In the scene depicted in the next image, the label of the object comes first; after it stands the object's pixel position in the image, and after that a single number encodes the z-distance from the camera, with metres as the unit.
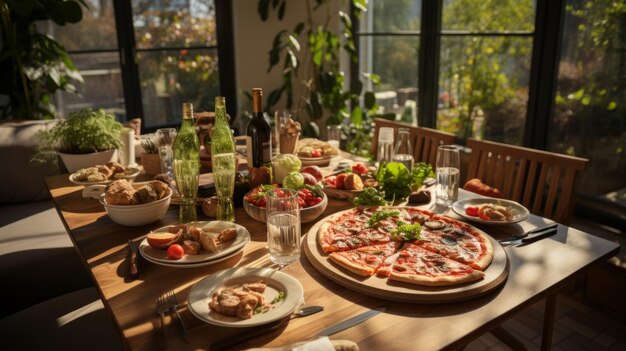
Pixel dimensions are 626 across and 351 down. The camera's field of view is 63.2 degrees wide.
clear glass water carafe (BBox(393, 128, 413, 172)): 2.03
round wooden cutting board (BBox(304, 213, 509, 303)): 1.15
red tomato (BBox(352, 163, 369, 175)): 2.11
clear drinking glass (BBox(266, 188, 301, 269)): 1.34
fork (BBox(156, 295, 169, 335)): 1.10
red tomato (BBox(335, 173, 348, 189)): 1.88
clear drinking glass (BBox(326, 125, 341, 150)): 2.58
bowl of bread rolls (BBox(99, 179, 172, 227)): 1.59
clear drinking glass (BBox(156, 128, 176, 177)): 2.05
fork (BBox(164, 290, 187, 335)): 1.07
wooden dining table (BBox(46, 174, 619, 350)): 1.04
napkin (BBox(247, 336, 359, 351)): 0.92
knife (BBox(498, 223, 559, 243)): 1.49
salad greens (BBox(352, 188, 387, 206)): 1.72
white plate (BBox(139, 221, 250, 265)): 1.32
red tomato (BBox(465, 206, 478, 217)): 1.65
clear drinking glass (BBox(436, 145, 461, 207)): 1.75
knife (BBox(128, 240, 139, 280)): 1.30
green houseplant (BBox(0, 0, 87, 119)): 3.54
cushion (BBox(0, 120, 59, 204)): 2.87
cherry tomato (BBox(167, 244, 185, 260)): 1.33
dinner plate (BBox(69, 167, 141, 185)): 2.06
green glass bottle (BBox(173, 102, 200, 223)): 1.69
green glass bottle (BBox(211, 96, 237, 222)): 1.65
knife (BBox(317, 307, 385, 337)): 1.04
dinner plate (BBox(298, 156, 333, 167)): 2.36
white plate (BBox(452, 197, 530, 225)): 1.58
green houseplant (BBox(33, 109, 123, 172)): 2.27
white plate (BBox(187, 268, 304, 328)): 1.05
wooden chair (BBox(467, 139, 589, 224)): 1.91
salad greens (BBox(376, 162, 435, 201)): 1.86
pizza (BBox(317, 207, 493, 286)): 1.24
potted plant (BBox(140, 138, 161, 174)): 2.23
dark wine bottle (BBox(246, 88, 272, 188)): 1.91
